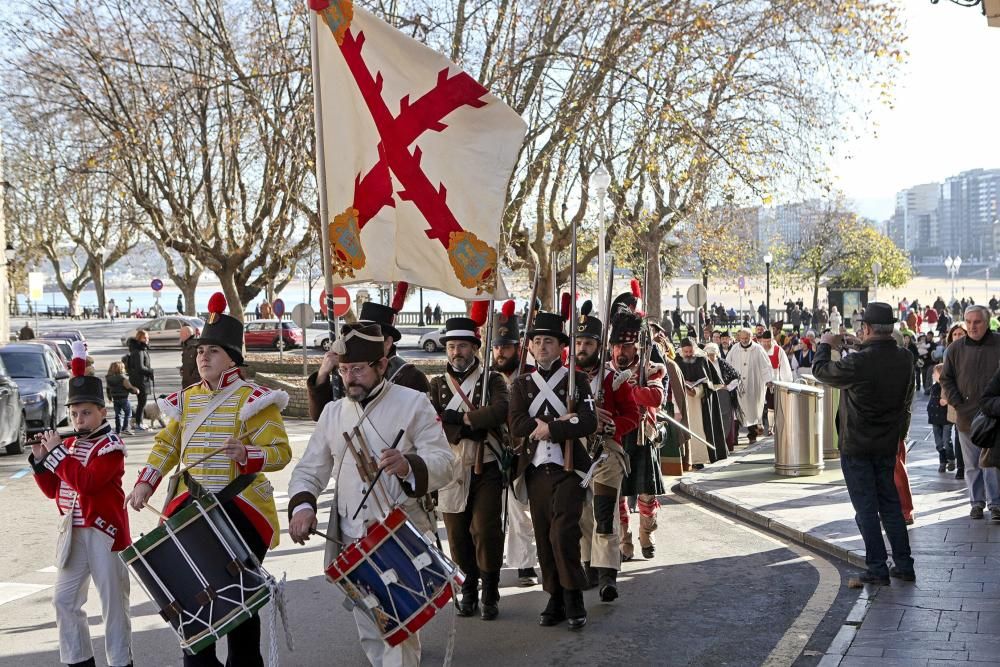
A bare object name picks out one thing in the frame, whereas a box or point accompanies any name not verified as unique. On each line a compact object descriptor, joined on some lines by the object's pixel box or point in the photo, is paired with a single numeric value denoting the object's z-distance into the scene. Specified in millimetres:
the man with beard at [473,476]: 7691
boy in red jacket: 6074
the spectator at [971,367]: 10094
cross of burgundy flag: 7066
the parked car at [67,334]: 35766
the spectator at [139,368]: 21375
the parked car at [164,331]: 52375
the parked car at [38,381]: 18922
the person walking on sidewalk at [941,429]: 13664
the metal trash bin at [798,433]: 13812
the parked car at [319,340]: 50562
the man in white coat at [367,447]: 5547
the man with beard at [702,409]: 15188
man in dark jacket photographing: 8156
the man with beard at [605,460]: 8141
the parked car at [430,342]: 48906
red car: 50781
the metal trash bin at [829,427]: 15695
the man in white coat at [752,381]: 18531
